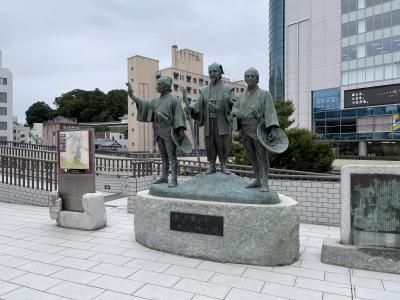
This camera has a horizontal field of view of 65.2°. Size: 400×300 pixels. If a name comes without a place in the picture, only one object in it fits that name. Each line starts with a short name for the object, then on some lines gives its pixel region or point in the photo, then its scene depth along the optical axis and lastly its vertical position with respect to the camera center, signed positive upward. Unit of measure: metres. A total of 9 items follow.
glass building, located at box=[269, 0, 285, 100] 50.81 +16.36
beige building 50.75 +11.11
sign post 7.93 -0.52
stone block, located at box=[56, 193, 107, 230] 7.69 -1.77
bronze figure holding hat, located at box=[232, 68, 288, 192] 5.66 +0.39
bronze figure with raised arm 6.59 +0.57
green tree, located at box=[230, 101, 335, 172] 16.67 -0.53
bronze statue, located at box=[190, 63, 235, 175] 6.28 +0.67
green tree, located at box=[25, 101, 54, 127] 73.56 +7.84
